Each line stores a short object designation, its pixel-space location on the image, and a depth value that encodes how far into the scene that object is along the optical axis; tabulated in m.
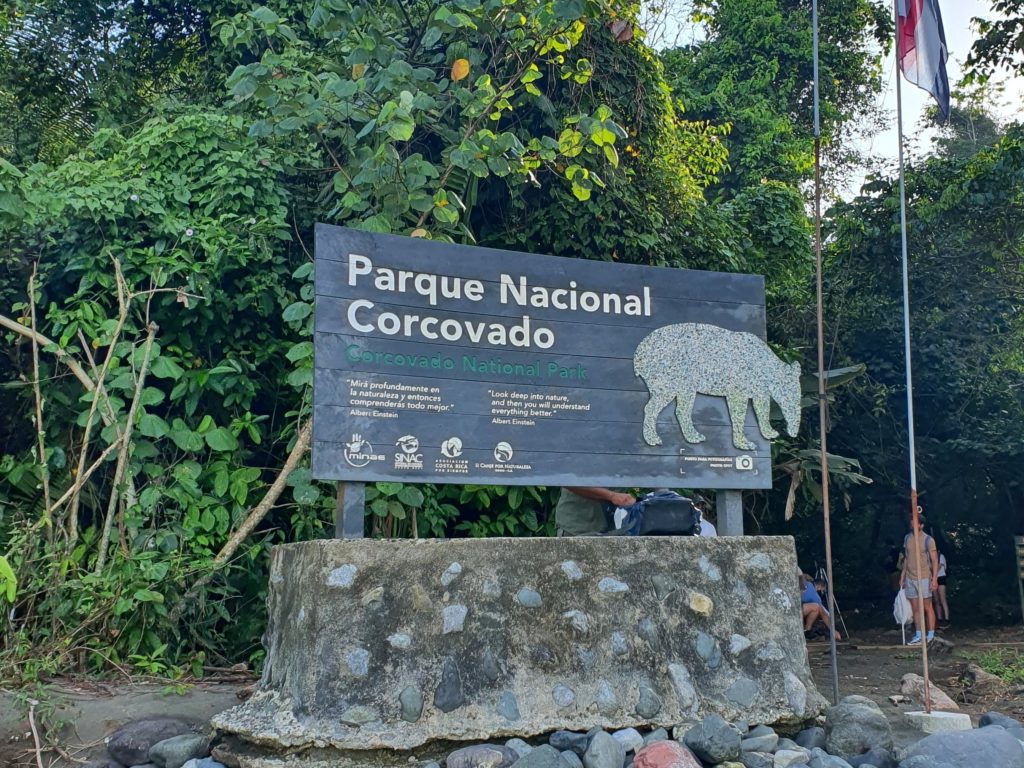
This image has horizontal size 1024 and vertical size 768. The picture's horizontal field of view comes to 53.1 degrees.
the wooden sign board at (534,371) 5.01
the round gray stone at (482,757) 4.30
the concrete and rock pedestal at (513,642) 4.50
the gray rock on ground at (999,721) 5.40
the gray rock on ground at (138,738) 4.72
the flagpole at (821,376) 6.14
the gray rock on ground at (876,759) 4.66
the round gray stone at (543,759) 4.17
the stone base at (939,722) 5.45
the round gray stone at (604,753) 4.36
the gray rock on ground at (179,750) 4.56
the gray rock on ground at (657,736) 4.62
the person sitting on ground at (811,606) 10.70
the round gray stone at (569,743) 4.49
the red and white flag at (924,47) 7.37
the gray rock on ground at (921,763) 4.41
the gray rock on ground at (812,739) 4.99
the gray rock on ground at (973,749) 4.43
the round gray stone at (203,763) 4.42
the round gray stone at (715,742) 4.49
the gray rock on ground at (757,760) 4.54
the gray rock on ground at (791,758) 4.55
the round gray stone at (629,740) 4.58
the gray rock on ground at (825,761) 4.43
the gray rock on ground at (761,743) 4.72
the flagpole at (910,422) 5.89
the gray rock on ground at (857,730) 4.87
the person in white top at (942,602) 12.86
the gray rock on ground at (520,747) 4.36
